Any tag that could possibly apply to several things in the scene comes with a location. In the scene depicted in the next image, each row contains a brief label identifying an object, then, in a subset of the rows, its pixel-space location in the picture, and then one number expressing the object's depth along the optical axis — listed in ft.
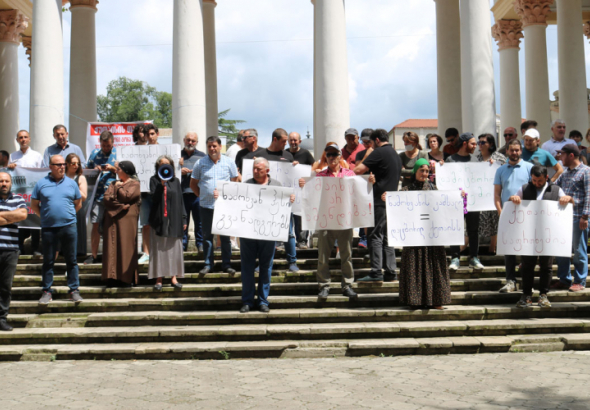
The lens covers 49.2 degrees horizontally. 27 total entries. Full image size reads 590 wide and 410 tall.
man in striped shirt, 37.60
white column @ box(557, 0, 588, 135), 76.02
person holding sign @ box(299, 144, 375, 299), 38.81
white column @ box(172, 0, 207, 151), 56.44
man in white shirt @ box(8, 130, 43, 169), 50.52
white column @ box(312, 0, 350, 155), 56.44
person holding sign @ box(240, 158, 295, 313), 37.58
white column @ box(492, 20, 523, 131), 95.81
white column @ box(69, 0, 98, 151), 71.51
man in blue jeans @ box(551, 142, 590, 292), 39.65
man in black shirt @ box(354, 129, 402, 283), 40.19
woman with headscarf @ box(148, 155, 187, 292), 40.73
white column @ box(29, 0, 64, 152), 56.39
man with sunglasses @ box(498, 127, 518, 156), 44.76
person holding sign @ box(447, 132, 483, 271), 42.68
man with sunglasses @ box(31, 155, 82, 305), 39.88
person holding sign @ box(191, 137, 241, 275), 42.86
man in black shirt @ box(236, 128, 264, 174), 46.14
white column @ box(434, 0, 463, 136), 74.90
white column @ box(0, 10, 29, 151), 94.38
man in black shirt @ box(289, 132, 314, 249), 46.93
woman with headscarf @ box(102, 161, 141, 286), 41.50
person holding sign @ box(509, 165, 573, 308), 37.14
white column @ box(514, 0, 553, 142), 87.81
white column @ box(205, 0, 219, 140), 84.38
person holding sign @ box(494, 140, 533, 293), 40.63
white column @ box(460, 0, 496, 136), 55.42
